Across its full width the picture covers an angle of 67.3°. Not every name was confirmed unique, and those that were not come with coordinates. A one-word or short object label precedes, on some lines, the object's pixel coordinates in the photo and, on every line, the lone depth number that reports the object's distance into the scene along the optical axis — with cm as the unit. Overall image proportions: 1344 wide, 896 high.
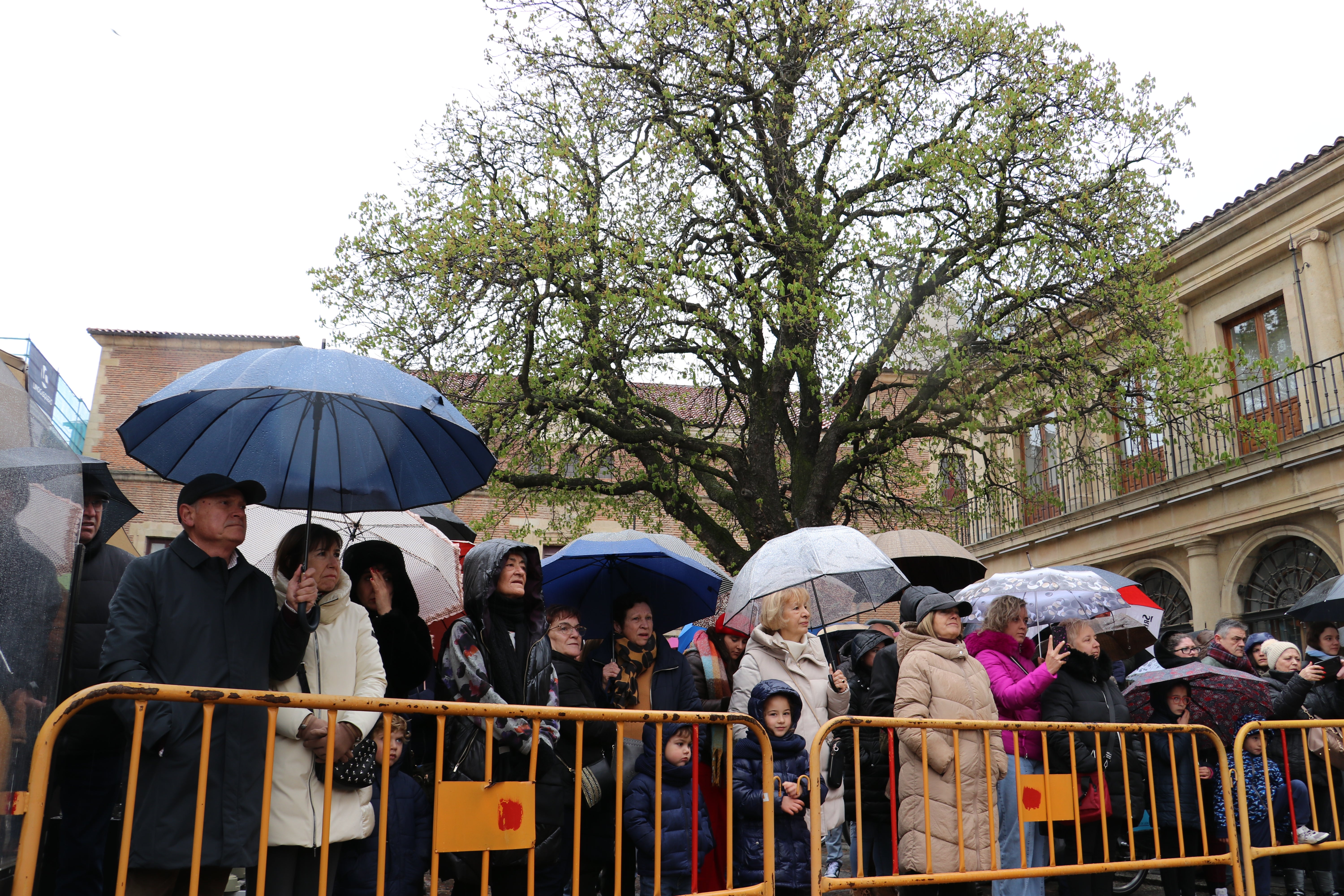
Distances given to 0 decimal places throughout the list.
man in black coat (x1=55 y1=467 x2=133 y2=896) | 438
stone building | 1666
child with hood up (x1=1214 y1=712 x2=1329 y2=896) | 627
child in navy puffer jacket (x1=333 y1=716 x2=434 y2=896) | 445
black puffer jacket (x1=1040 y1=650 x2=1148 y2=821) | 563
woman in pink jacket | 562
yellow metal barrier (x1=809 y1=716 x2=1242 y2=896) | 457
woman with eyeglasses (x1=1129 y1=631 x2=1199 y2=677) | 810
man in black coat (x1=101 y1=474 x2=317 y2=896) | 339
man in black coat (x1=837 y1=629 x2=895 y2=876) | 589
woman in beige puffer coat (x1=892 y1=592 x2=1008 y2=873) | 507
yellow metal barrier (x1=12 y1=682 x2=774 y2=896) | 289
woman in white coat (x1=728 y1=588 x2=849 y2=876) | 565
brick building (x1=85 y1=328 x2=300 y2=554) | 3075
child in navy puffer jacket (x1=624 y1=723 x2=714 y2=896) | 474
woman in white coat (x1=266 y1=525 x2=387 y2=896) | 374
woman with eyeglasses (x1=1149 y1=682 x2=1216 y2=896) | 628
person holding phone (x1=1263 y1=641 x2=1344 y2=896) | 665
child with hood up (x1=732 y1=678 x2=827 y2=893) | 481
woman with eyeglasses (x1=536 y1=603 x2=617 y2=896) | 451
